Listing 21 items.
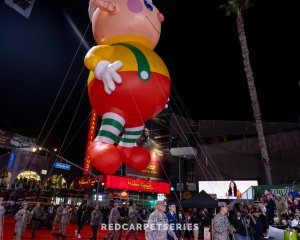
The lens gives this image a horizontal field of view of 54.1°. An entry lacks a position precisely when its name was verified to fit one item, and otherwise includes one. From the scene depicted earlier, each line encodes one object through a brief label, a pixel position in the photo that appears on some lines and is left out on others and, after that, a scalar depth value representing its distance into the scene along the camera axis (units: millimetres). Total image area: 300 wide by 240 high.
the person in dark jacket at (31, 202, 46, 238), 13547
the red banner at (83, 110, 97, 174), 28809
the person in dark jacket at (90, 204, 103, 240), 11352
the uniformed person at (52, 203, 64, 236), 13542
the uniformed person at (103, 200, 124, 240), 11148
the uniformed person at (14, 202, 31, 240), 10336
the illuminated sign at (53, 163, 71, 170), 36975
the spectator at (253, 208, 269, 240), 8961
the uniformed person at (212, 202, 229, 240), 6742
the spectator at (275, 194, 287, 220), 13382
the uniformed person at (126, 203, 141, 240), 12758
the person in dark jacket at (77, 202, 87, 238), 14272
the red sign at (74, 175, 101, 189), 32012
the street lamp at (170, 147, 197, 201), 31997
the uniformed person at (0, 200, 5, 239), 9350
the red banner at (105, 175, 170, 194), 28212
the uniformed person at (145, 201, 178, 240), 5660
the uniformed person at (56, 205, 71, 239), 12501
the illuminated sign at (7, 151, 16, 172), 35559
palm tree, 20516
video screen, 26797
